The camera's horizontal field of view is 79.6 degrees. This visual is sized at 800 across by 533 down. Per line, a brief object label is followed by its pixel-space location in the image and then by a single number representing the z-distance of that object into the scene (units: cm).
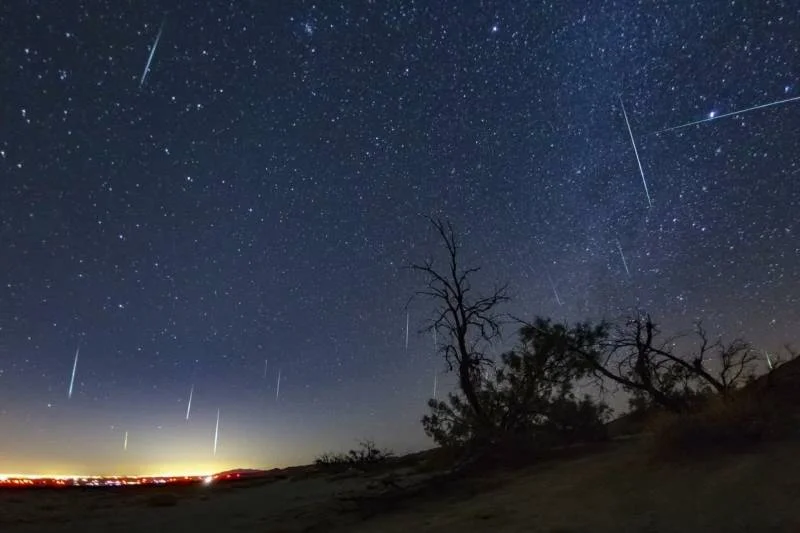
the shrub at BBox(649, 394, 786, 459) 1054
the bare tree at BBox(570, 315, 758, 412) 1905
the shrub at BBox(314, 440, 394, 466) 2238
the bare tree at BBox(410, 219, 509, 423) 1970
